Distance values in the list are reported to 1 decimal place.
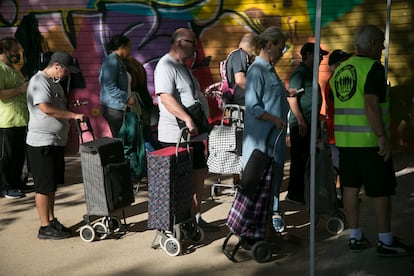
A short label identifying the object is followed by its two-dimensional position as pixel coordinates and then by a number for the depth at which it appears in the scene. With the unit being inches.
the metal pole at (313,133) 184.1
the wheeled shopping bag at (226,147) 295.3
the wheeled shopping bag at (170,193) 229.5
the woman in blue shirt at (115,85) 321.7
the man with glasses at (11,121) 314.3
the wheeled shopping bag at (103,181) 245.8
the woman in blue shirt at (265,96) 225.6
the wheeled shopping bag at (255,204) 219.9
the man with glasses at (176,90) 238.7
